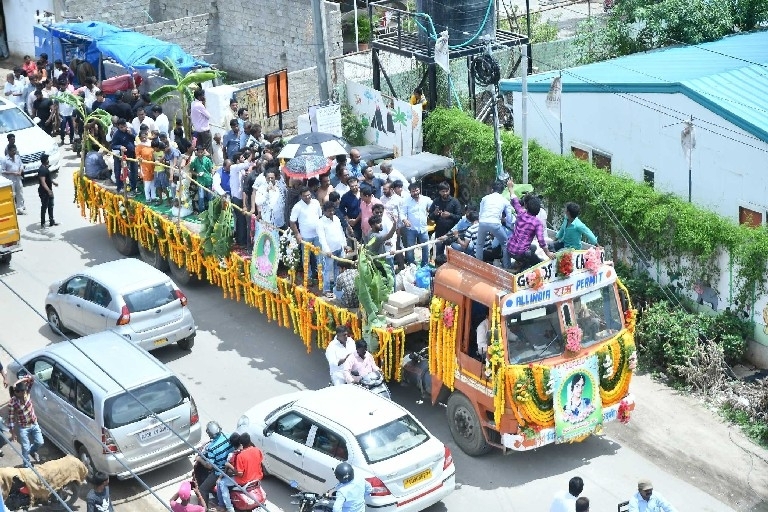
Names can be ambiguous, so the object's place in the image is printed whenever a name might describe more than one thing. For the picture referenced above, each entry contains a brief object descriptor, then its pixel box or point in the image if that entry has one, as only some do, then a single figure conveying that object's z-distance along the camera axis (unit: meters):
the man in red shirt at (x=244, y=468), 14.40
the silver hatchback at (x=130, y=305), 19.06
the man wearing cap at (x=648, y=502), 13.18
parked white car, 26.62
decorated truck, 15.43
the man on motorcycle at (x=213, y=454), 14.62
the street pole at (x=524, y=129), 21.30
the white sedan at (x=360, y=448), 14.42
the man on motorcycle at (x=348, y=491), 13.66
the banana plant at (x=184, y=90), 28.16
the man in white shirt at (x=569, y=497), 13.24
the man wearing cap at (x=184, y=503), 14.24
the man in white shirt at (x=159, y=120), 25.91
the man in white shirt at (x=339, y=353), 17.05
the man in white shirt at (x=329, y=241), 18.69
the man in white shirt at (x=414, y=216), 19.22
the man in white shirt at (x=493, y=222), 16.73
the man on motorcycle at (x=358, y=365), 16.98
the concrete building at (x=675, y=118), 19.52
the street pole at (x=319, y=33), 22.22
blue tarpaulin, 30.14
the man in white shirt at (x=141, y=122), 25.11
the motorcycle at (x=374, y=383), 16.91
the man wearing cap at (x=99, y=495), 14.26
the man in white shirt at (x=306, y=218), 18.86
